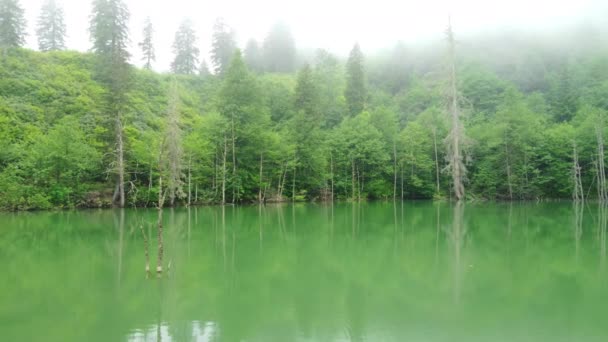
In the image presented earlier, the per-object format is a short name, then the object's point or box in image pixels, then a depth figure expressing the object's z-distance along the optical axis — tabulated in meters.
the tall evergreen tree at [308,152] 43.06
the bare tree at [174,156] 30.91
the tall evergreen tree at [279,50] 75.38
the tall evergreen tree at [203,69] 66.75
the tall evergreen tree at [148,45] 61.62
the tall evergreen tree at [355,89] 58.56
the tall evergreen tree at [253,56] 72.44
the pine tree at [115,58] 32.84
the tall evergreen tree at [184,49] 66.75
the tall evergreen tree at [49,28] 60.22
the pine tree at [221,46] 65.94
